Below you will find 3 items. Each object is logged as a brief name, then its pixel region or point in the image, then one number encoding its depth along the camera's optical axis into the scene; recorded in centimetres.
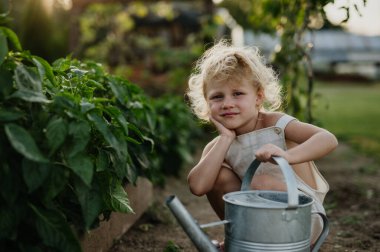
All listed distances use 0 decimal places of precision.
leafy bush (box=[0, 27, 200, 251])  175
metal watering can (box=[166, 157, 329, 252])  196
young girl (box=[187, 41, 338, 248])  253
